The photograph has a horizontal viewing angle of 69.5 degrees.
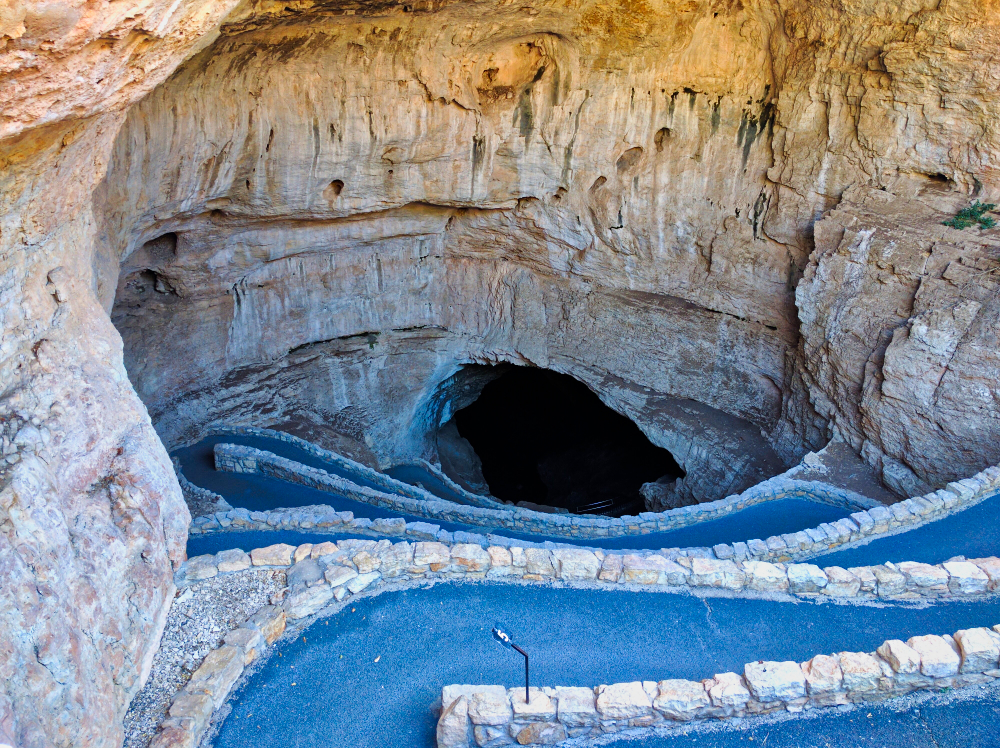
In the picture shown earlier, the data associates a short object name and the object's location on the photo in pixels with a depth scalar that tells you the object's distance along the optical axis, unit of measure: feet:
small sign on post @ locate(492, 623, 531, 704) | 20.71
